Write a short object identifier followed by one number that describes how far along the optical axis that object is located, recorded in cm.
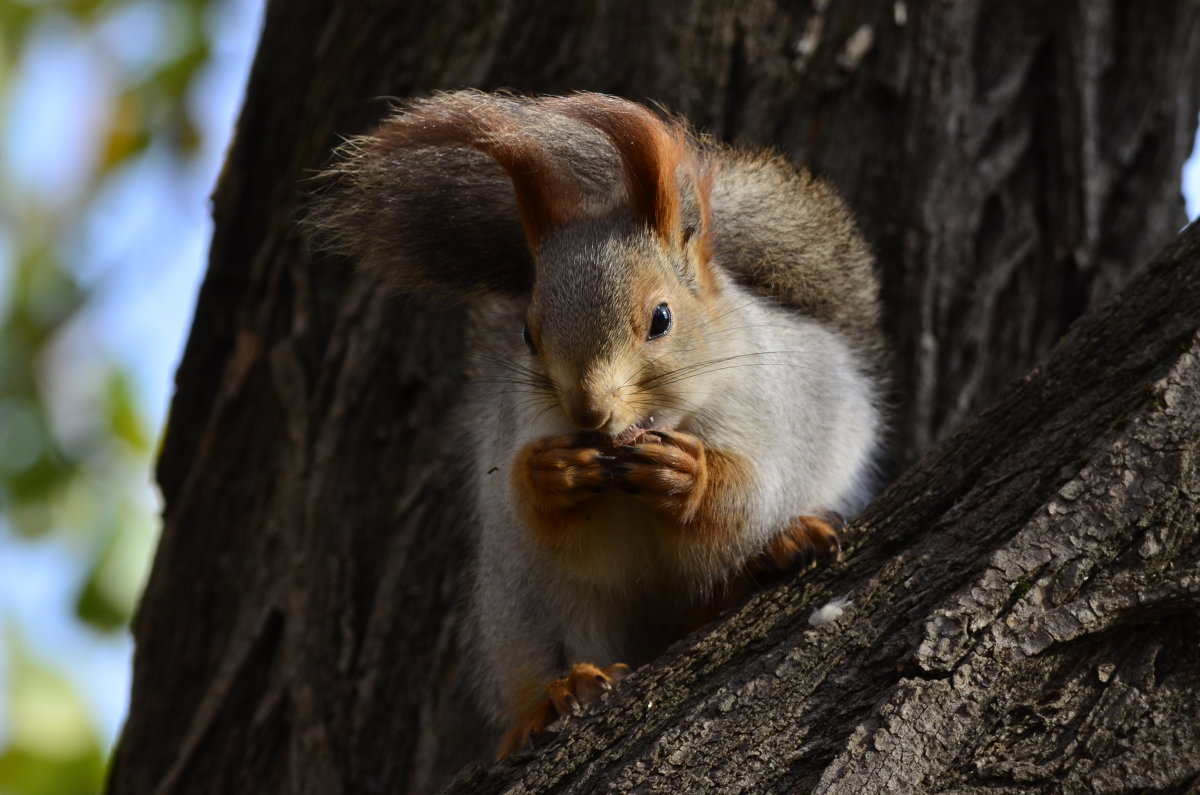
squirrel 451
